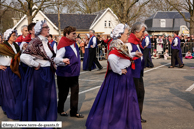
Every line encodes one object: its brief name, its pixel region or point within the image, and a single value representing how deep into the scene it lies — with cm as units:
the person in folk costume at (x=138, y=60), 502
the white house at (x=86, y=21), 5484
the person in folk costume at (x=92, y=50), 1396
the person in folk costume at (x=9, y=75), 619
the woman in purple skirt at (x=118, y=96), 459
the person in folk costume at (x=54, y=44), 1132
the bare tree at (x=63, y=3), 2655
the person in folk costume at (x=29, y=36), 600
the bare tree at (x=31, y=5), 2514
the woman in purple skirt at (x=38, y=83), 480
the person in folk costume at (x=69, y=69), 560
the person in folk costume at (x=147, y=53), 1349
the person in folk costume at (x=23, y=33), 719
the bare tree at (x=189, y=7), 2696
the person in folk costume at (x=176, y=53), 1395
